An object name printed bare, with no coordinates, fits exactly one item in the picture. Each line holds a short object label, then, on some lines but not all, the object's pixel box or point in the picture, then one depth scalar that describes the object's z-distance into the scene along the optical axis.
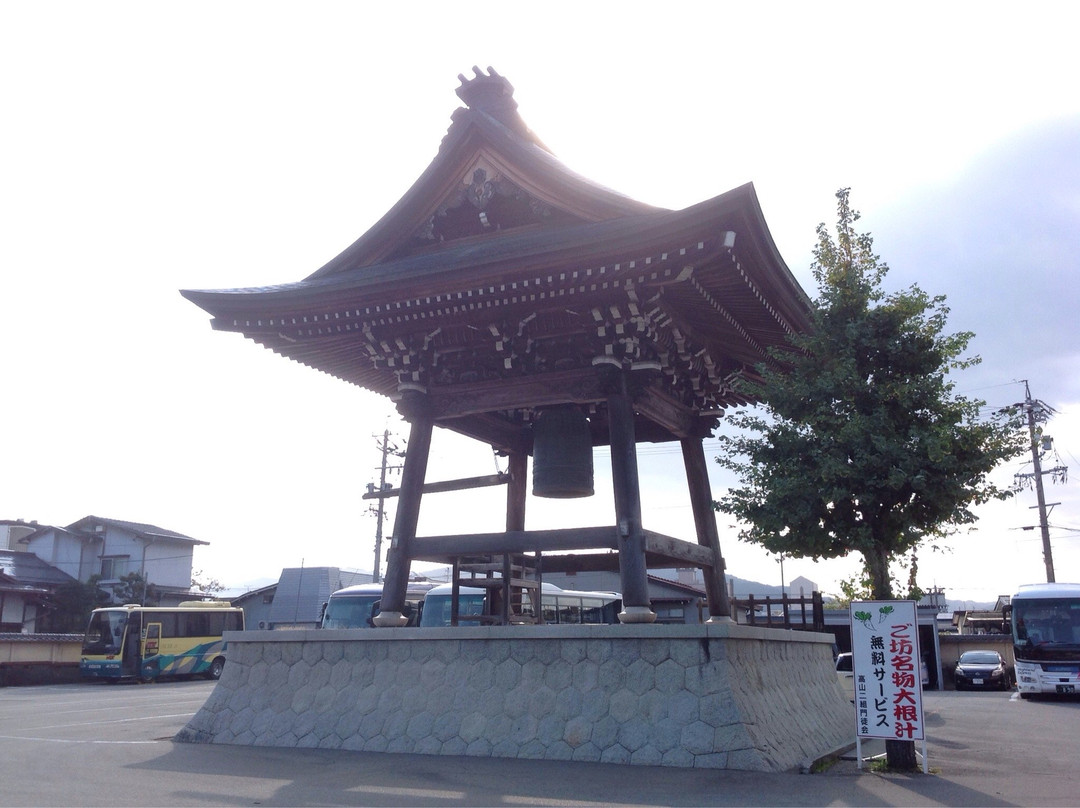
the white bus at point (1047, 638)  25.06
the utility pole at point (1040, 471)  36.50
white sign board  9.05
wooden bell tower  10.93
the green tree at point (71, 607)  43.78
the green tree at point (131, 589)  45.28
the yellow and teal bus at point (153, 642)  32.53
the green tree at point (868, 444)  9.36
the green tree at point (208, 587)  53.57
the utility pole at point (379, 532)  44.06
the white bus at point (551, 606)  27.23
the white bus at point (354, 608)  29.11
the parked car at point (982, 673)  30.55
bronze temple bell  12.82
